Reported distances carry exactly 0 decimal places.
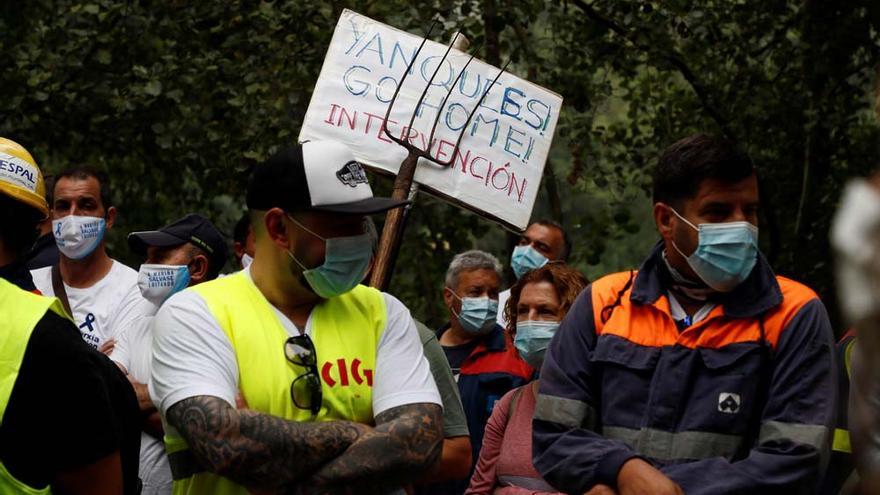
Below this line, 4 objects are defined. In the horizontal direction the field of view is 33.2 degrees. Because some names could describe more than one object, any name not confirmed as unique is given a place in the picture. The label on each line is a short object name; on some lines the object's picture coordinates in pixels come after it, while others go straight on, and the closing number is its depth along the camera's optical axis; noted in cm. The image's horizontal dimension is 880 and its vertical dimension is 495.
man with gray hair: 673
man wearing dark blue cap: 593
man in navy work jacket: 388
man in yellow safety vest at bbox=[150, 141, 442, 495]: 351
